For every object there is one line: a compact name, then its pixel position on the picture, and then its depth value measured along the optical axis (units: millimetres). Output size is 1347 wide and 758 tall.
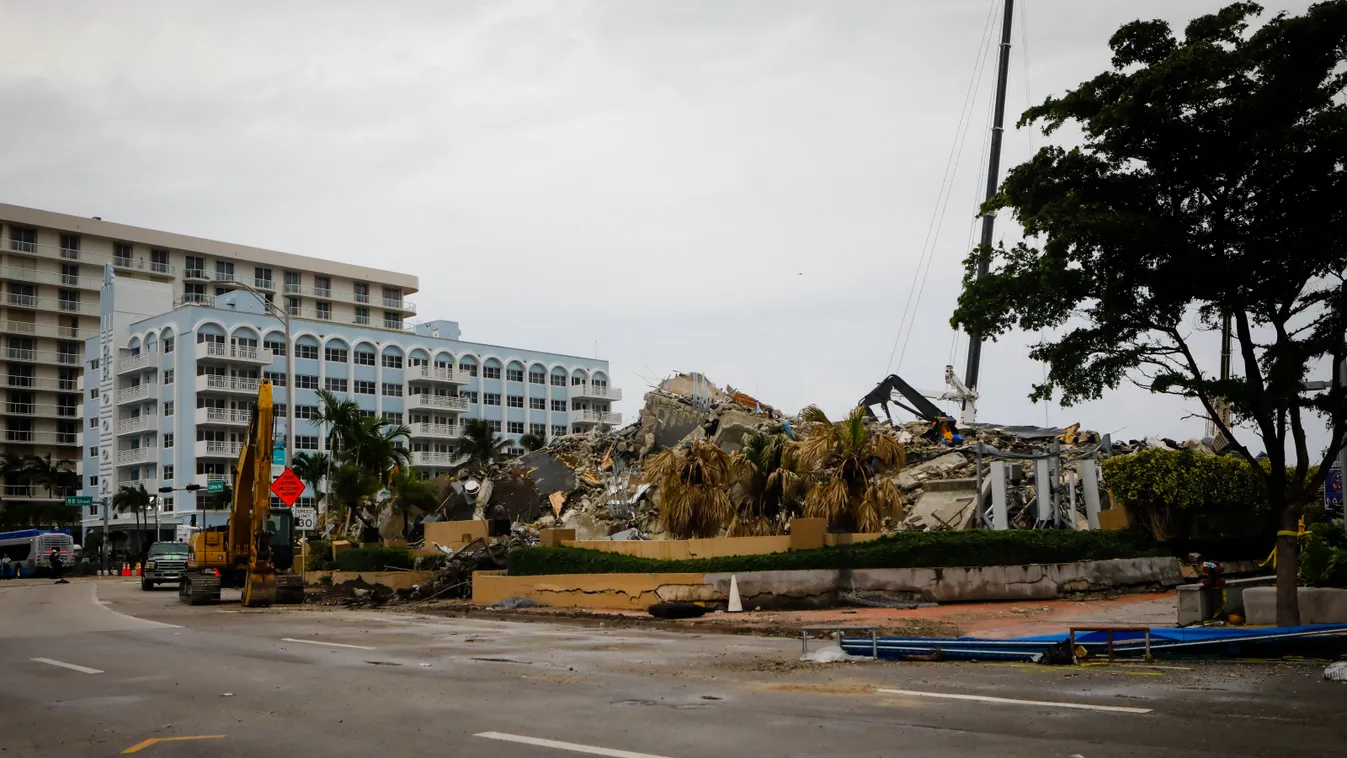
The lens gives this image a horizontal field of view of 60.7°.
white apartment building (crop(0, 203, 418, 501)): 96562
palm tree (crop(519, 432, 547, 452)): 76125
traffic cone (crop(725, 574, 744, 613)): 23562
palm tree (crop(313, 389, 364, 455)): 45969
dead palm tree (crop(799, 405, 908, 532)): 25453
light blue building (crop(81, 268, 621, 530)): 81125
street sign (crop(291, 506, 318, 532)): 34906
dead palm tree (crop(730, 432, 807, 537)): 27109
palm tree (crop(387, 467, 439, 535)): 43938
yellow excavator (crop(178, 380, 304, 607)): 30062
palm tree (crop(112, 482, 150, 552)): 80312
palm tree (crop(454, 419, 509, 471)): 61688
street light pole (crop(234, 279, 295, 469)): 38247
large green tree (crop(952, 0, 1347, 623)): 14094
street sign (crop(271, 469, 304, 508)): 32906
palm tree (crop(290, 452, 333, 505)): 61375
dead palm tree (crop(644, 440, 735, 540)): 26828
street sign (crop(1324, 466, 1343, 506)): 28734
